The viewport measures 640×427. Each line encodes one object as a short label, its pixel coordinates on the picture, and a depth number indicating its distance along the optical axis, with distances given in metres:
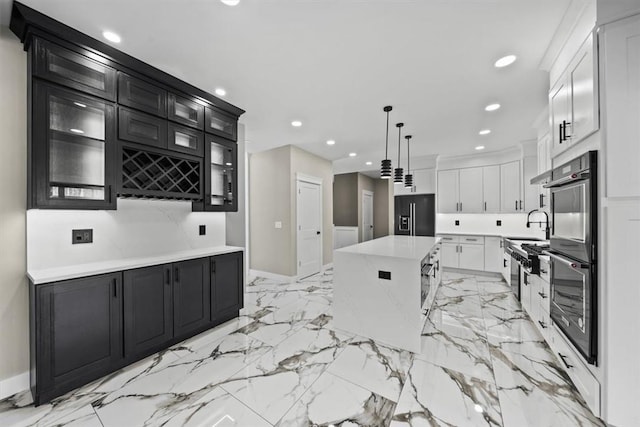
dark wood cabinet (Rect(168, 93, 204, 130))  2.52
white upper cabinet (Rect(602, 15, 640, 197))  1.36
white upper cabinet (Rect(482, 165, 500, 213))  5.23
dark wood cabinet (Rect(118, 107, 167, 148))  2.16
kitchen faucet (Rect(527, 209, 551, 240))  3.92
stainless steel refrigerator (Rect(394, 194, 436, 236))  5.94
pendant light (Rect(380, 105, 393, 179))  3.32
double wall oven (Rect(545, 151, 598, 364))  1.49
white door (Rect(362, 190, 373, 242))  8.00
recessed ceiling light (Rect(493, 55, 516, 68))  2.21
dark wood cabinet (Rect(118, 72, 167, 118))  2.16
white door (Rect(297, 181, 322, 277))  4.97
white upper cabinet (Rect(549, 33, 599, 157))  1.51
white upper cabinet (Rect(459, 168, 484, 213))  5.43
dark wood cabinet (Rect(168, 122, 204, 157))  2.51
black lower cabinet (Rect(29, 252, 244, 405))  1.67
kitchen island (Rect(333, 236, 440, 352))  2.31
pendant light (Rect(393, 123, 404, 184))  3.77
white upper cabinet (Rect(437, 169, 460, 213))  5.69
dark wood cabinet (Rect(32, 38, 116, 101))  1.75
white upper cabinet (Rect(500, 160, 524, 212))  4.96
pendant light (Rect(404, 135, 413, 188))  4.34
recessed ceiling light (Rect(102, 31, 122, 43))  1.92
